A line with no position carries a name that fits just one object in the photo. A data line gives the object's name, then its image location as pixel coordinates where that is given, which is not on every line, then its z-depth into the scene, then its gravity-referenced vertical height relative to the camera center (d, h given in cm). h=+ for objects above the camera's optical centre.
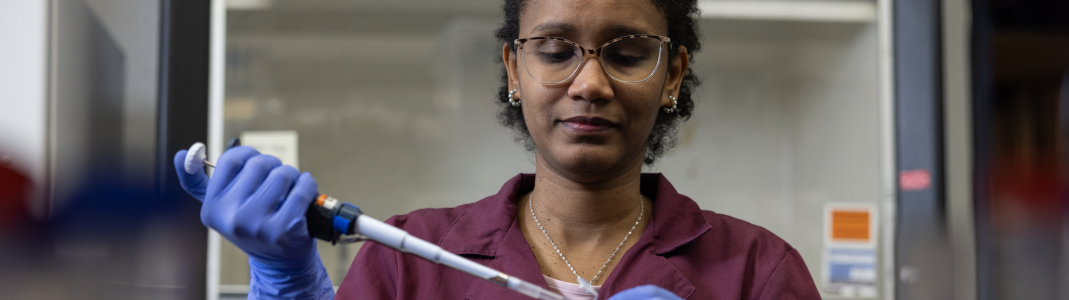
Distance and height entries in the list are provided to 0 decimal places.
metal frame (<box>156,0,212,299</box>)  162 +23
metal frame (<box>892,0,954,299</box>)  172 +3
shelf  177 +43
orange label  180 -17
